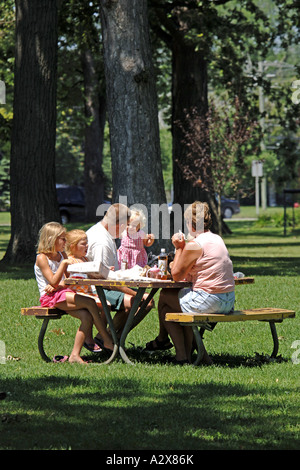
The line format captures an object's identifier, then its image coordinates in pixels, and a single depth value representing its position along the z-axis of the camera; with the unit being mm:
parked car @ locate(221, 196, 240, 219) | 112285
